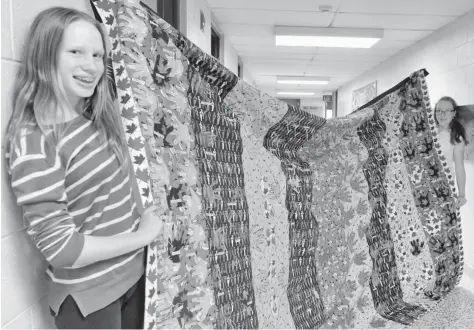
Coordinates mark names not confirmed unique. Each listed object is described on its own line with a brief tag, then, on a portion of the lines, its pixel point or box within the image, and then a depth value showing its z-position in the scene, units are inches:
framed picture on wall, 281.3
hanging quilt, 44.9
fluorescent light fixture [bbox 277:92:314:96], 447.2
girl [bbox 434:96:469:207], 113.2
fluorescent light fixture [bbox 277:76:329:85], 335.9
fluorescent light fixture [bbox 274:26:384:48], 178.7
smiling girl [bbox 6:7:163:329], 29.4
